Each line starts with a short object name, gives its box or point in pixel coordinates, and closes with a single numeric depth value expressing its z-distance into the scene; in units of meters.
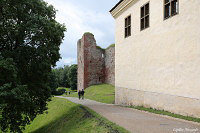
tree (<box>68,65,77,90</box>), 55.69
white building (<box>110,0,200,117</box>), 9.00
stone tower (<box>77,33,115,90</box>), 37.78
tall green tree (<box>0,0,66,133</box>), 10.83
